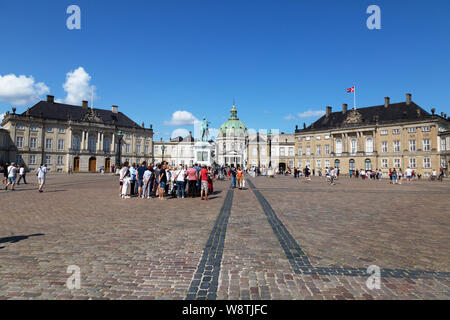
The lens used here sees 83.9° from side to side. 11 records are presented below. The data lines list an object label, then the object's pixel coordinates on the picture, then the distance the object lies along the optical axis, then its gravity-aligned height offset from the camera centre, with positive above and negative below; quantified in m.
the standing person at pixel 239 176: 17.47 -0.47
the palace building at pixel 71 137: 45.66 +6.47
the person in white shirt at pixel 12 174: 14.82 -0.33
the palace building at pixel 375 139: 42.28 +6.04
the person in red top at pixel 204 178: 11.70 -0.42
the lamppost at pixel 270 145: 76.62 +7.51
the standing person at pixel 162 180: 11.93 -0.53
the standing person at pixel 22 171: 19.16 -0.20
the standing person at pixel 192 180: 12.40 -0.55
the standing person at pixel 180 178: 12.20 -0.44
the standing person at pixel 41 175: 13.64 -0.35
